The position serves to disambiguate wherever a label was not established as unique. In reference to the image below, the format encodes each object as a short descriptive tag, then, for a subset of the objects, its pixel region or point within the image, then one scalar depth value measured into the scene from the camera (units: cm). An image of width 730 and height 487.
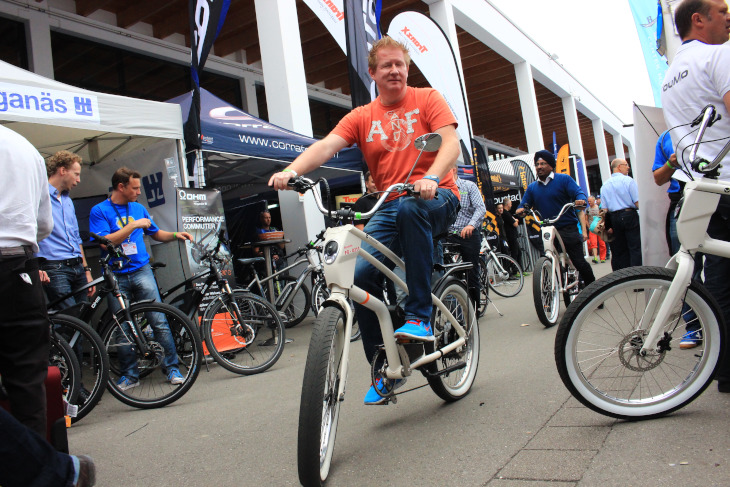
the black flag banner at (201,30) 632
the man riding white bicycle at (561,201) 629
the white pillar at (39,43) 902
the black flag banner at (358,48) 795
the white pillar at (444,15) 1351
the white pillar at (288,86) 862
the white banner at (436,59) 1062
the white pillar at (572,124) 2205
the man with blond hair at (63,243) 458
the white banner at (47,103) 461
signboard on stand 606
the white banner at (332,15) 869
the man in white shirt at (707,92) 265
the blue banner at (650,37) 621
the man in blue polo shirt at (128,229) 494
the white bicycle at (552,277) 558
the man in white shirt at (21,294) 220
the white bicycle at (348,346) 202
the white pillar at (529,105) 1808
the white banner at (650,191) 385
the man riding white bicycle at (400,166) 274
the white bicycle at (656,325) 241
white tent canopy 470
